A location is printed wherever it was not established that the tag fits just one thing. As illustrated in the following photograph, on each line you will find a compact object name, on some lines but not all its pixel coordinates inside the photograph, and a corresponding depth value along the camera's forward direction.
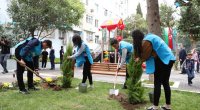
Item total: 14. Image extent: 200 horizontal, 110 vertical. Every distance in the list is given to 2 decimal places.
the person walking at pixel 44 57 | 11.82
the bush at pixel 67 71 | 5.41
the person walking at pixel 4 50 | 8.91
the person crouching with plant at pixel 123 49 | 4.99
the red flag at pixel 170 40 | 13.19
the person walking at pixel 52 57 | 11.78
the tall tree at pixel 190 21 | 7.31
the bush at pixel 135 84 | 4.05
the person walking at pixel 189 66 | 6.97
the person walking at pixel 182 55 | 11.20
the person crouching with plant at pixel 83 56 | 4.99
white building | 24.48
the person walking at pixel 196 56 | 11.06
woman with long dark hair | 3.33
